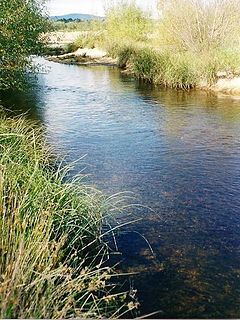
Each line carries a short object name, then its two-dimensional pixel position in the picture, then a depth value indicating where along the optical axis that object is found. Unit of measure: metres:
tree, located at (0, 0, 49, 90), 8.31
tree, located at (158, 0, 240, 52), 17.96
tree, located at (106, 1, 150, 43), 29.66
